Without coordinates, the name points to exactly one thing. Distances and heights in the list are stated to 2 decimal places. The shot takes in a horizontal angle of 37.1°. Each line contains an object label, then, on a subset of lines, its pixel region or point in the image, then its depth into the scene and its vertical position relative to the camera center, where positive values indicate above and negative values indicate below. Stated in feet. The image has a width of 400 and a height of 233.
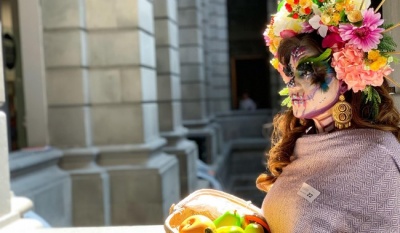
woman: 7.86 -0.79
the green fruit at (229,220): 8.96 -1.95
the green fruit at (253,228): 8.74 -2.05
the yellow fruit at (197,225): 8.55 -1.94
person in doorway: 74.13 -1.84
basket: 9.43 -1.85
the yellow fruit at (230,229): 8.57 -2.01
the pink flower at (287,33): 8.84 +0.81
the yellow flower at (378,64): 8.32 +0.28
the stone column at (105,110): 25.79 -0.64
